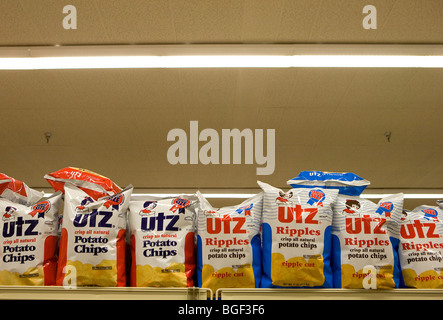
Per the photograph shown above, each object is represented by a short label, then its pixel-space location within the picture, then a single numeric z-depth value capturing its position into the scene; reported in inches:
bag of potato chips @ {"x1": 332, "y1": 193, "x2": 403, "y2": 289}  56.5
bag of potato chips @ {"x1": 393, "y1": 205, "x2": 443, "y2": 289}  58.9
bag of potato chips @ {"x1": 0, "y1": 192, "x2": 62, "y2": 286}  57.7
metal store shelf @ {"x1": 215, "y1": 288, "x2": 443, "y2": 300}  53.6
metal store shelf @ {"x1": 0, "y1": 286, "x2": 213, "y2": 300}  53.2
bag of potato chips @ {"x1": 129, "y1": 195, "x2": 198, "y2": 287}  57.4
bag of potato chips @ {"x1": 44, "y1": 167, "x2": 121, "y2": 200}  63.0
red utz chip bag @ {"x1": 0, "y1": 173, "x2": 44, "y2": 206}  64.2
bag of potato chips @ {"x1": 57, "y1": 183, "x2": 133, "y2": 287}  56.3
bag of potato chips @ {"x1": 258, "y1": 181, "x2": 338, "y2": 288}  56.1
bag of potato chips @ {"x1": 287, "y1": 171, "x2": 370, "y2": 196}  63.4
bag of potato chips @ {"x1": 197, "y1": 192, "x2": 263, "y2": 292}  57.4
